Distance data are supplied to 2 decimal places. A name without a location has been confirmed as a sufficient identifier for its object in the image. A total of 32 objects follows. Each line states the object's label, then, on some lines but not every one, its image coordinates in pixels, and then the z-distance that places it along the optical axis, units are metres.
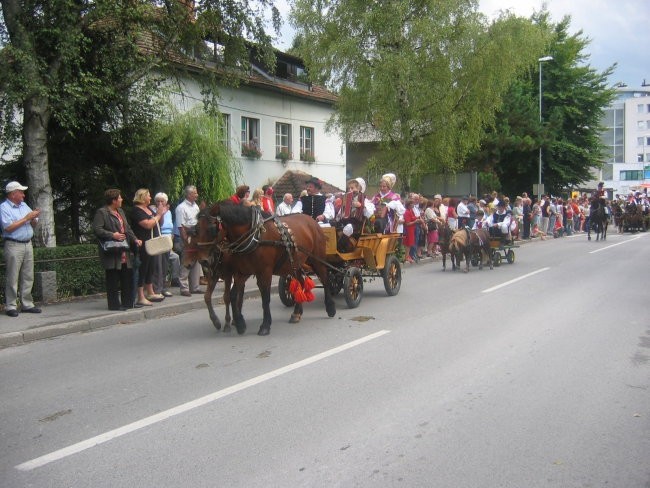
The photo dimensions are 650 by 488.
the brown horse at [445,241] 16.84
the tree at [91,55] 11.46
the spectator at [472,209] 19.88
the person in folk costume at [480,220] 17.86
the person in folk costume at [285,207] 14.75
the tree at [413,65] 22.84
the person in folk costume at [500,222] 17.38
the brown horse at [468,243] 16.05
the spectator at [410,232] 18.44
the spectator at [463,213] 19.66
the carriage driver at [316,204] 11.29
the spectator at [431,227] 19.58
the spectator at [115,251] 10.10
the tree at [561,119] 40.25
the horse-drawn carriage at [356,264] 10.65
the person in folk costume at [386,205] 11.70
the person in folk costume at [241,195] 8.82
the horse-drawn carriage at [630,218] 34.94
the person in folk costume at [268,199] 13.63
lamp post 36.41
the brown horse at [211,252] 7.88
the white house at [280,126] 26.14
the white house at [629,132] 105.12
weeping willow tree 16.38
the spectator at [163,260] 11.62
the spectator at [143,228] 10.98
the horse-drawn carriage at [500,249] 17.41
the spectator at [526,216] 28.22
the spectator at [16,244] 9.80
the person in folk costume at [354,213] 10.95
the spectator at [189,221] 12.22
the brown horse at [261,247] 8.18
